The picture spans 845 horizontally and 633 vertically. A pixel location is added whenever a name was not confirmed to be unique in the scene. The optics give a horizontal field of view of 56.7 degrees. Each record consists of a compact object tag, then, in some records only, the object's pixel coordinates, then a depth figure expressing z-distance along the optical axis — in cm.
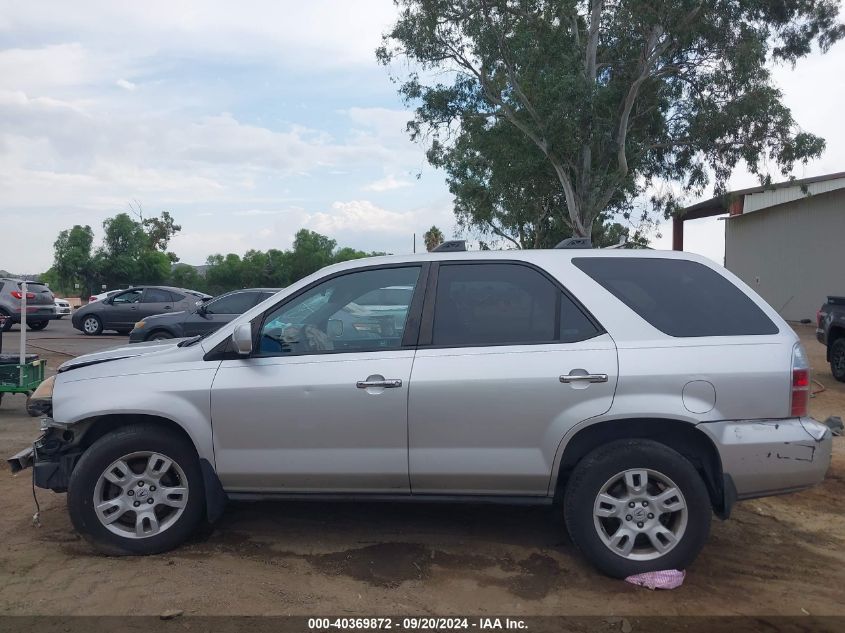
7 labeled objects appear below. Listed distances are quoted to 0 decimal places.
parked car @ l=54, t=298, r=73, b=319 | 2615
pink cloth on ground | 427
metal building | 2594
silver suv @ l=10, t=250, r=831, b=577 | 431
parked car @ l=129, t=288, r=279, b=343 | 1471
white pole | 863
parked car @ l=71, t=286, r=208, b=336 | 2134
